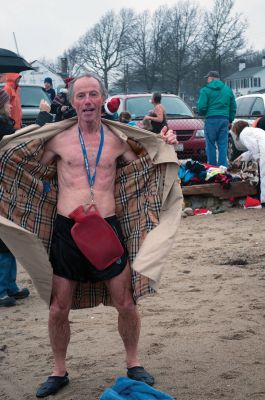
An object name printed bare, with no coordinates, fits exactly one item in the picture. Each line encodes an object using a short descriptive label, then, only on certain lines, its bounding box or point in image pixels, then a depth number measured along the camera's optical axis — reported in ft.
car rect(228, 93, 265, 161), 46.52
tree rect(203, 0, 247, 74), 207.62
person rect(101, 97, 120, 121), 18.47
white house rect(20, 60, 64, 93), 197.61
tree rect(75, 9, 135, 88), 235.81
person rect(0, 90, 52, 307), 18.96
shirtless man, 12.91
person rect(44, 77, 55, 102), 54.11
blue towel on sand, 11.04
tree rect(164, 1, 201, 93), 207.82
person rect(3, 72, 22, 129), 34.58
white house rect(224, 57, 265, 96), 260.62
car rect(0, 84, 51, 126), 47.60
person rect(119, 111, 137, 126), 39.29
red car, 46.29
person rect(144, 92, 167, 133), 39.87
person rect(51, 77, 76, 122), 25.85
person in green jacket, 38.24
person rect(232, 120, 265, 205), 32.83
